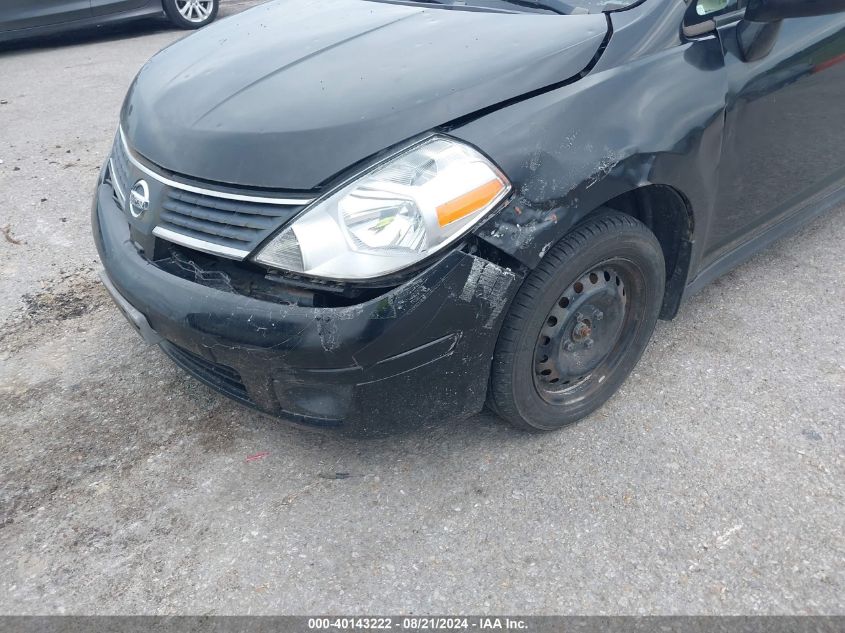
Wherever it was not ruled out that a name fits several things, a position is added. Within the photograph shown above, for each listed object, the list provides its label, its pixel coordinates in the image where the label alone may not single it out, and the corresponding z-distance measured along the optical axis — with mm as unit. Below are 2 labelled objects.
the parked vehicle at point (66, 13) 7027
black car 1779
